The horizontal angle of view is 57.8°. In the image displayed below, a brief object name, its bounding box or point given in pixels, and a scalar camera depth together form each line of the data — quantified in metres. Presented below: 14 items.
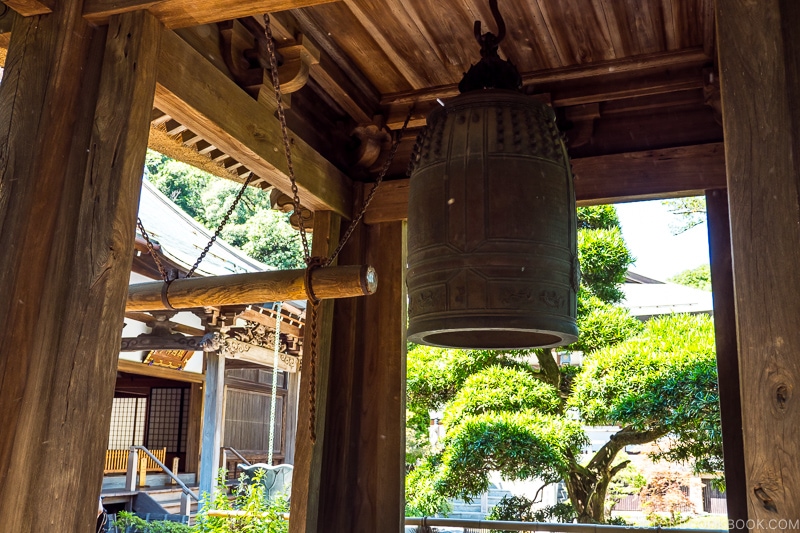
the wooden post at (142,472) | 10.82
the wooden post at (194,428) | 12.42
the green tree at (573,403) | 5.83
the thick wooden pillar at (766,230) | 1.37
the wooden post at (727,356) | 3.30
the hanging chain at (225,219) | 3.59
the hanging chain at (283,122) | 2.75
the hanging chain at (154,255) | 3.24
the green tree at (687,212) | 16.08
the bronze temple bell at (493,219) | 2.59
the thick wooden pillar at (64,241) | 2.03
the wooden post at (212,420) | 9.19
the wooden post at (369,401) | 3.96
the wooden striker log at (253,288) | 2.91
